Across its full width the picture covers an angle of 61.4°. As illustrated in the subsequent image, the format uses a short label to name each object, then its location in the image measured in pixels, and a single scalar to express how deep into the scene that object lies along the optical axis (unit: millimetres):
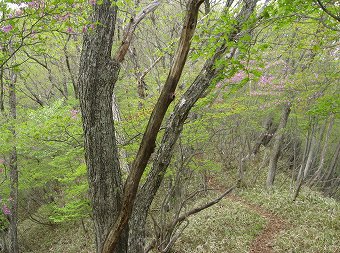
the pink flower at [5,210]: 10355
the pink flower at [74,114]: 7968
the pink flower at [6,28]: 3416
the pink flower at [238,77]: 10637
